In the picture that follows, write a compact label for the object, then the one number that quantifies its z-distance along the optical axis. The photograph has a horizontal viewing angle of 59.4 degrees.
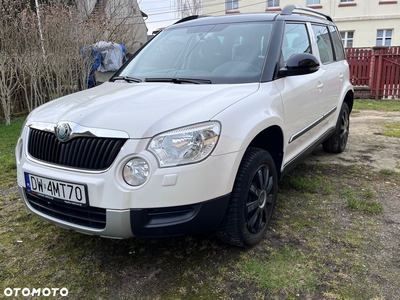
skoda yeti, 2.06
